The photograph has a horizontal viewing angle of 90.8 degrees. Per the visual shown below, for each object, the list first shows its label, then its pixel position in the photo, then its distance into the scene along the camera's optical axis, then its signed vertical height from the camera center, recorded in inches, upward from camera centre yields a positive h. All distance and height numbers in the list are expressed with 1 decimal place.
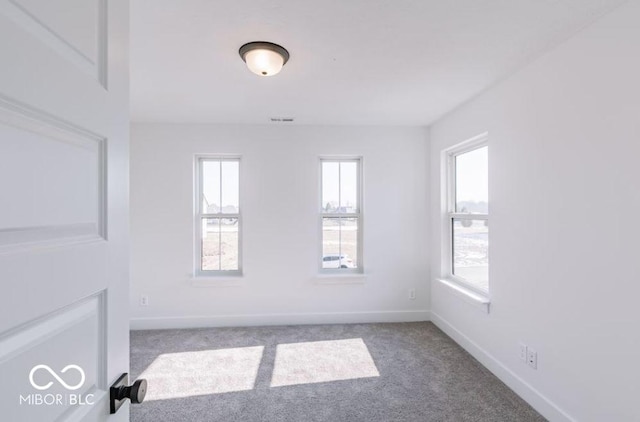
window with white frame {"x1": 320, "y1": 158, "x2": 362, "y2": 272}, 158.9 -2.0
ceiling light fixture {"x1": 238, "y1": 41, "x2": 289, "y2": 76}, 77.8 +39.0
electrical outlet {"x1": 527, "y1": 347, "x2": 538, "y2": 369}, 87.6 -41.3
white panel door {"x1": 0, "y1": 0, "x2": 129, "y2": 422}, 19.8 +0.2
